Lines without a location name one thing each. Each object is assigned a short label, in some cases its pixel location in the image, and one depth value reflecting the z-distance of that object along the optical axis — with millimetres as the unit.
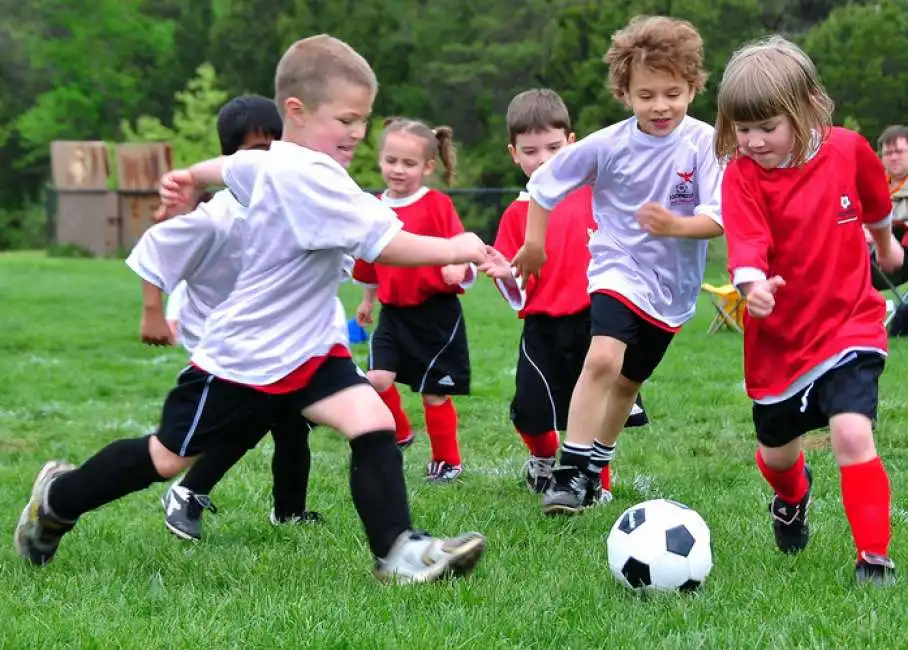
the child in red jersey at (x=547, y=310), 11891
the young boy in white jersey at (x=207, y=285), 9070
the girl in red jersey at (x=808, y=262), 7566
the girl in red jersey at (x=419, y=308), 13172
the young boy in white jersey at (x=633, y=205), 10031
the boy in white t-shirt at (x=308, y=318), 7684
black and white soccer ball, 7535
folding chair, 25922
